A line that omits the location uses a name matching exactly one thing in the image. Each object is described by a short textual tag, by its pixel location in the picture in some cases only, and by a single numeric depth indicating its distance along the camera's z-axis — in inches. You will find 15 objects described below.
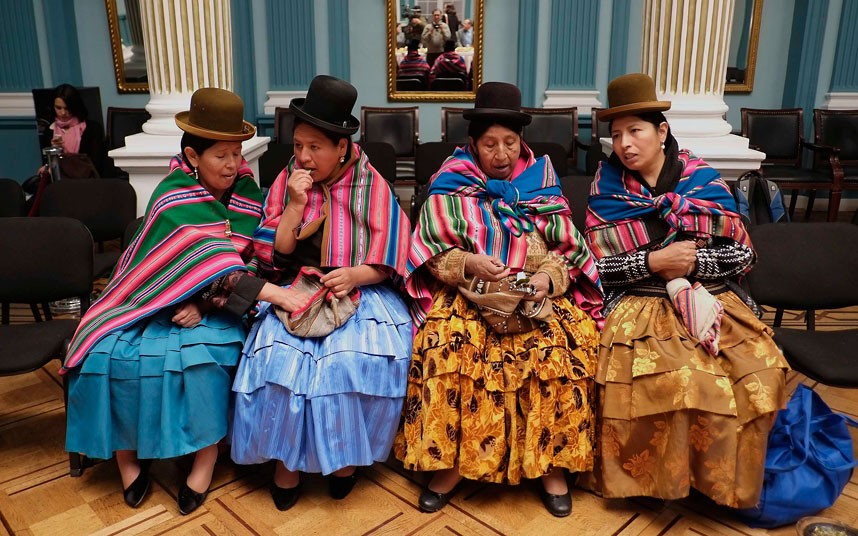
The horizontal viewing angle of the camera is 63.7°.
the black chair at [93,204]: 151.8
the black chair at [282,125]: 253.0
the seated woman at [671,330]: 86.6
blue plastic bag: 88.7
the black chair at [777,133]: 263.0
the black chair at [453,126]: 253.8
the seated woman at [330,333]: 88.9
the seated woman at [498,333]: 91.2
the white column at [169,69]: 147.9
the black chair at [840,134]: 258.5
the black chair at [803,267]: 112.1
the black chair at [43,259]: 114.0
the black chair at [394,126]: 263.3
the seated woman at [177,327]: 90.0
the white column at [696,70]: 151.1
